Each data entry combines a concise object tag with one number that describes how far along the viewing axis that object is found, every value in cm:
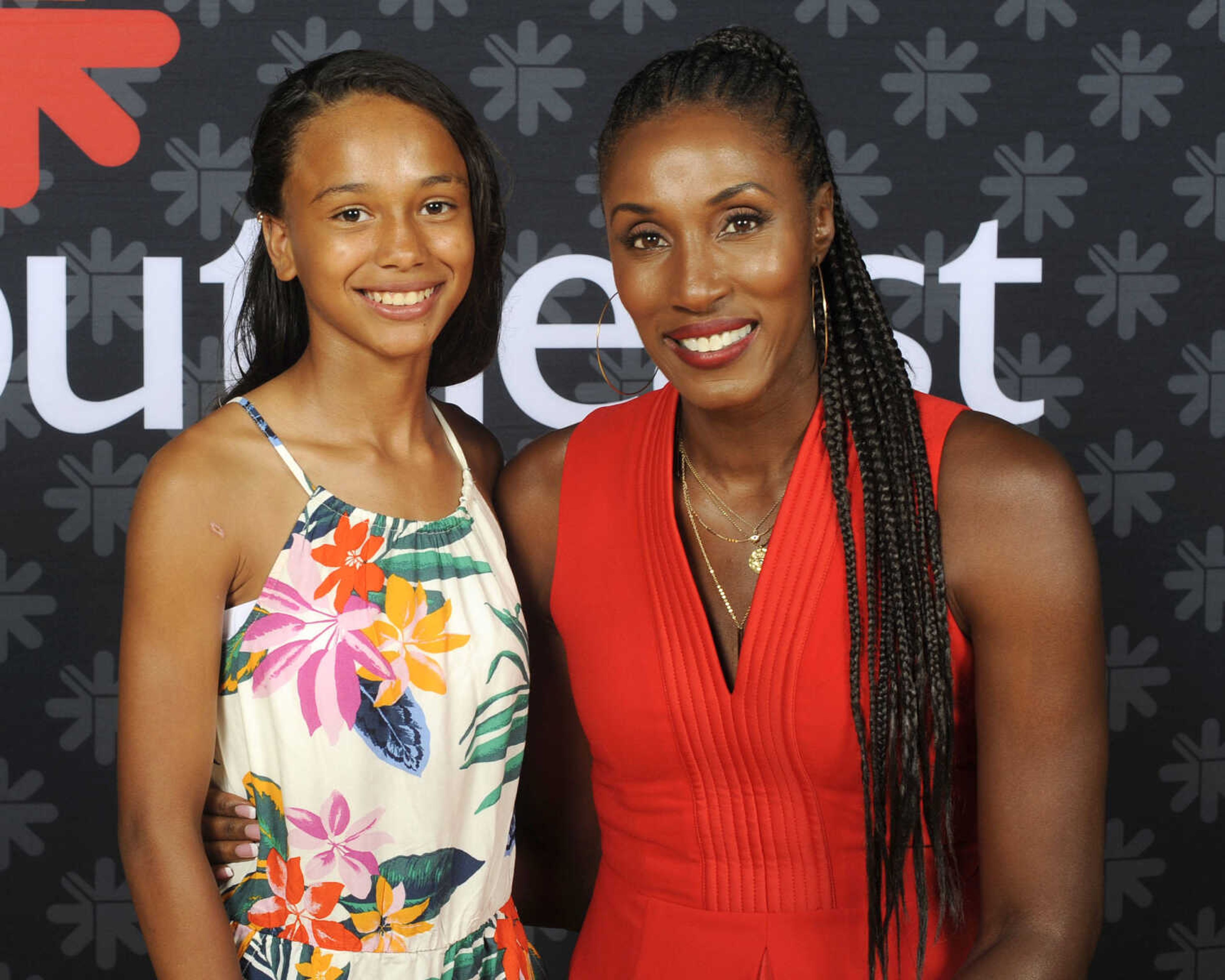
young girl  138
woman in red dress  137
